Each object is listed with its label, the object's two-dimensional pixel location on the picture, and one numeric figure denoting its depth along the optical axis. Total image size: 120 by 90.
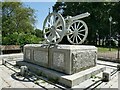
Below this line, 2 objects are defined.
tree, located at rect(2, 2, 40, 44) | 24.98
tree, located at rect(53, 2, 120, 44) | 26.14
